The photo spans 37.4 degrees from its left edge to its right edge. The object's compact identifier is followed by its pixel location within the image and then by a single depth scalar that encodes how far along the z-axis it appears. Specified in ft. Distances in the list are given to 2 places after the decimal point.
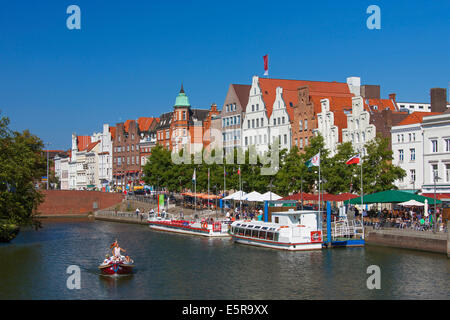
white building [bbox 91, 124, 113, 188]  577.84
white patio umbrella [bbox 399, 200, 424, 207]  205.36
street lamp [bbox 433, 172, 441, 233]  187.11
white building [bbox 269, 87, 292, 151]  345.88
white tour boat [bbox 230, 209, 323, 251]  199.72
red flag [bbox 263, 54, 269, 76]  381.19
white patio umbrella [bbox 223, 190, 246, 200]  279.63
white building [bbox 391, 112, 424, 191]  260.42
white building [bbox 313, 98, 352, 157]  303.89
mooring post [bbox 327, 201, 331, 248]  202.90
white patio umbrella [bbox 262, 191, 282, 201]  263.90
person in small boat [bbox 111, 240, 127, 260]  156.87
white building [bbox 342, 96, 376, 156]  283.18
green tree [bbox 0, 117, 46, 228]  202.69
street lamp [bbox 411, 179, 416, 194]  261.93
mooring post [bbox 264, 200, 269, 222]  242.08
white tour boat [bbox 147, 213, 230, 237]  253.44
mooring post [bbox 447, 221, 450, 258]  171.63
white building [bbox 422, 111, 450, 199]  246.27
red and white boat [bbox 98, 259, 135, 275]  155.33
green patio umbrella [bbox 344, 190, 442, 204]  203.72
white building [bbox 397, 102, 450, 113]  431.06
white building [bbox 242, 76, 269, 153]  366.63
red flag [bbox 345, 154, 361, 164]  203.51
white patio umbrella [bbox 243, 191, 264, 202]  267.35
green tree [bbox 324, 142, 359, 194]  252.42
